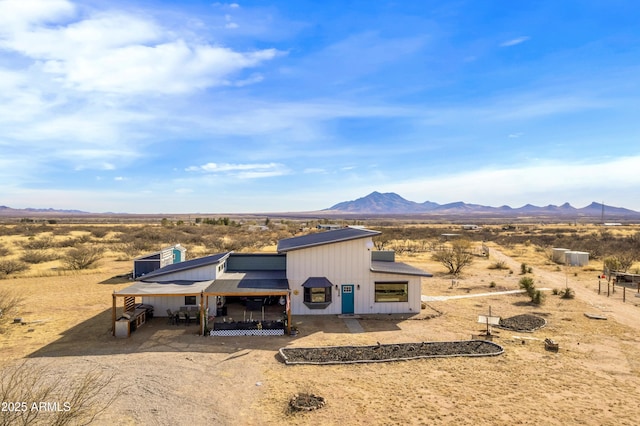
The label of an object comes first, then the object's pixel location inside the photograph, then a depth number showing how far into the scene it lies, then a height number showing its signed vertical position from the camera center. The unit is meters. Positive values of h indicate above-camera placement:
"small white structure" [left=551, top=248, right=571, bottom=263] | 40.99 -4.94
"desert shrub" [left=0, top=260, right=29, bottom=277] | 31.03 -4.55
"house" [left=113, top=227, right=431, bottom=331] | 20.70 -3.75
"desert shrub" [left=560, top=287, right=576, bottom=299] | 25.22 -5.64
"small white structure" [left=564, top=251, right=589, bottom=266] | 39.31 -5.02
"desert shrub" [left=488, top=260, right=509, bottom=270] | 37.72 -5.52
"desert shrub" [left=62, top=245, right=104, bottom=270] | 34.22 -4.30
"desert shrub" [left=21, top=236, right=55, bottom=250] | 45.84 -3.89
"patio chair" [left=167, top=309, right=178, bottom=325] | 19.20 -5.42
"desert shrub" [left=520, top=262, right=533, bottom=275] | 35.06 -5.53
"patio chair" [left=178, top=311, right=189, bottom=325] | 19.25 -5.36
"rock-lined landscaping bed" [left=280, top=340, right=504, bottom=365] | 14.41 -5.60
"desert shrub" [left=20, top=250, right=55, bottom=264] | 36.78 -4.40
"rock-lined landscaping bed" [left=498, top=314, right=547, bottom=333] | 18.66 -5.73
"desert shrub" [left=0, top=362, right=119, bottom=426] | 6.39 -5.26
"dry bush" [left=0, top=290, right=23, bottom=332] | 18.43 -4.87
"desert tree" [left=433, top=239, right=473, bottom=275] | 35.03 -4.73
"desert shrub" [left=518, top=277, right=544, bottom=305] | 23.67 -5.17
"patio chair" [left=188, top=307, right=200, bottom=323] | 19.31 -5.28
